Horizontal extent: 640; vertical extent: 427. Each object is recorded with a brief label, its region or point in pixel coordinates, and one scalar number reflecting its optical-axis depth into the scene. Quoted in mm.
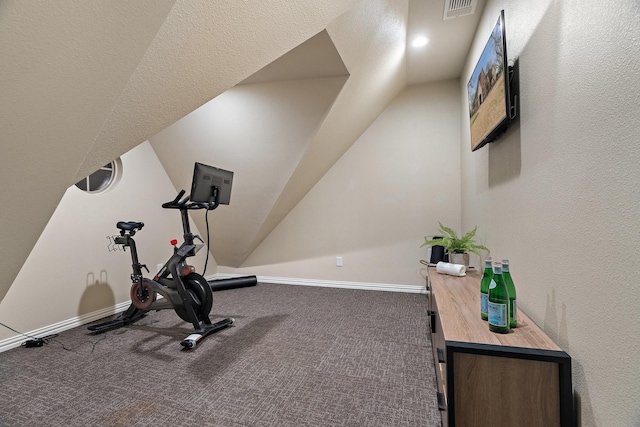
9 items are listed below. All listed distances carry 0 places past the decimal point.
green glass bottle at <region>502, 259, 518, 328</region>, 1230
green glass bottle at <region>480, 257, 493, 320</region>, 1319
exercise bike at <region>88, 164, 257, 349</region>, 2533
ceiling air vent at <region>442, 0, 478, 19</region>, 2305
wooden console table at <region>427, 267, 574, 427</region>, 1010
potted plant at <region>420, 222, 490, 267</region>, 2415
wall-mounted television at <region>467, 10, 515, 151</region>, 1487
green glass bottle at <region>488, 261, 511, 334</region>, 1181
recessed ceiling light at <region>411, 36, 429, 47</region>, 2821
